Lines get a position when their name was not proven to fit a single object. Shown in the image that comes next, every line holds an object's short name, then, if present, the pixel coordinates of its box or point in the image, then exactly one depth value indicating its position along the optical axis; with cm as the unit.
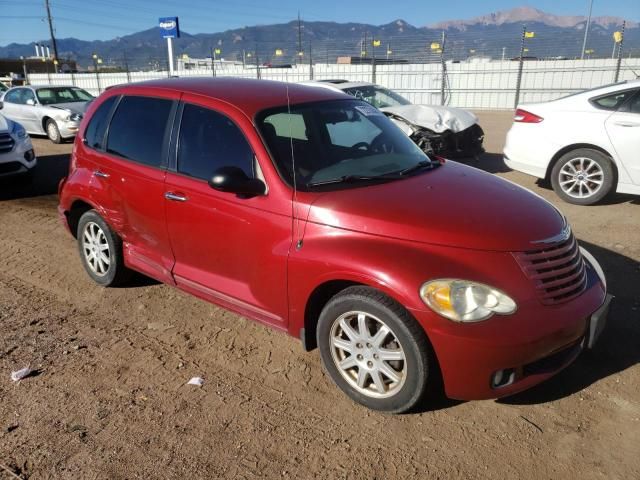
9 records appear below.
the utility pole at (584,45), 2132
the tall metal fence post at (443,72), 2014
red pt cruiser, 266
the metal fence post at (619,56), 1728
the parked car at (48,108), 1336
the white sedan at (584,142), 654
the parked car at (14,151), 827
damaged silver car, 872
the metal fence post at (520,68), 1867
